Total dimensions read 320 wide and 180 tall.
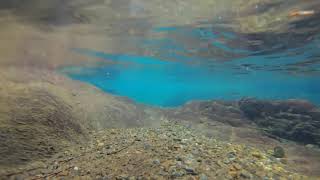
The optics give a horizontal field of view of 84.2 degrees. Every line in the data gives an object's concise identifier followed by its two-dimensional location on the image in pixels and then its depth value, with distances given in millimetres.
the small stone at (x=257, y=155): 4453
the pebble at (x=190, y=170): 3502
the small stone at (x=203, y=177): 3402
